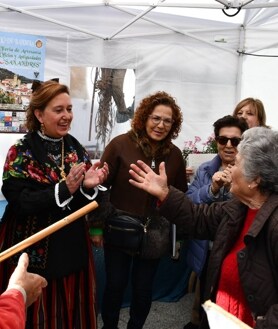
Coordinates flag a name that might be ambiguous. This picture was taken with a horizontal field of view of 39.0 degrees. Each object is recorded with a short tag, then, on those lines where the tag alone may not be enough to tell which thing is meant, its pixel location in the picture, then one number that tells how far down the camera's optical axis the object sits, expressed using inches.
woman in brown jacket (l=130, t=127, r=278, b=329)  53.4
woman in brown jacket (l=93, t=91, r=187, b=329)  85.0
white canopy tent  130.6
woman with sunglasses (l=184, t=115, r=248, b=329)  81.4
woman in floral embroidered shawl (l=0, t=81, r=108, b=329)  69.7
